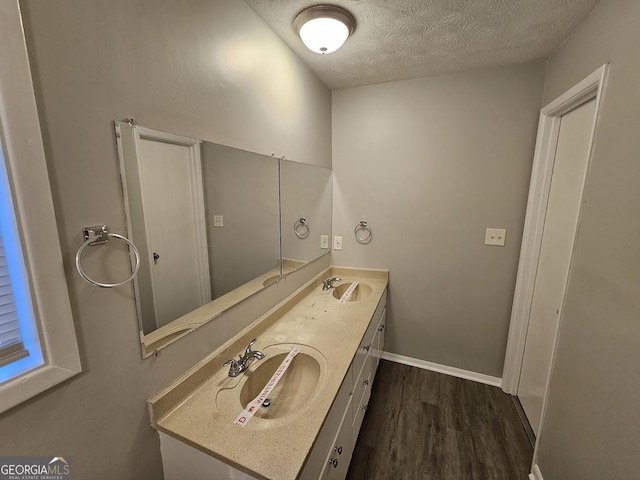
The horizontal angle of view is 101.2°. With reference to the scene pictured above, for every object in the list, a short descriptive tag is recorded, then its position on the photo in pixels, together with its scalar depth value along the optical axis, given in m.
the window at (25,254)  0.55
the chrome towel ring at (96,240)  0.65
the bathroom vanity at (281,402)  0.80
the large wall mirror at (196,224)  0.84
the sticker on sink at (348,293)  1.84
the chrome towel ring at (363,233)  2.26
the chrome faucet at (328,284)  2.09
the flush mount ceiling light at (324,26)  1.20
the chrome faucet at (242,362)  1.10
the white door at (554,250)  1.40
